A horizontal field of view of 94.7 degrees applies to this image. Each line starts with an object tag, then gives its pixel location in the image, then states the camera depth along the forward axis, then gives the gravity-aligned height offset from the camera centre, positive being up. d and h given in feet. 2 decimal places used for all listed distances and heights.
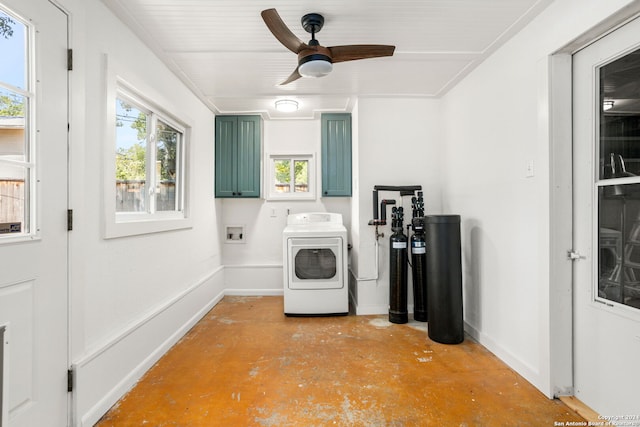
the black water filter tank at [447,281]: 8.35 -1.92
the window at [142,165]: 6.12 +1.35
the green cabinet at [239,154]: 12.85 +2.63
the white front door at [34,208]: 4.11 +0.10
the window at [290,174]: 13.92 +1.89
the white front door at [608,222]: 4.82 -0.16
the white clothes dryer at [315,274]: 10.75 -2.20
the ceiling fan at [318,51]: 6.14 +3.50
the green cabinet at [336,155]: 12.51 +2.50
